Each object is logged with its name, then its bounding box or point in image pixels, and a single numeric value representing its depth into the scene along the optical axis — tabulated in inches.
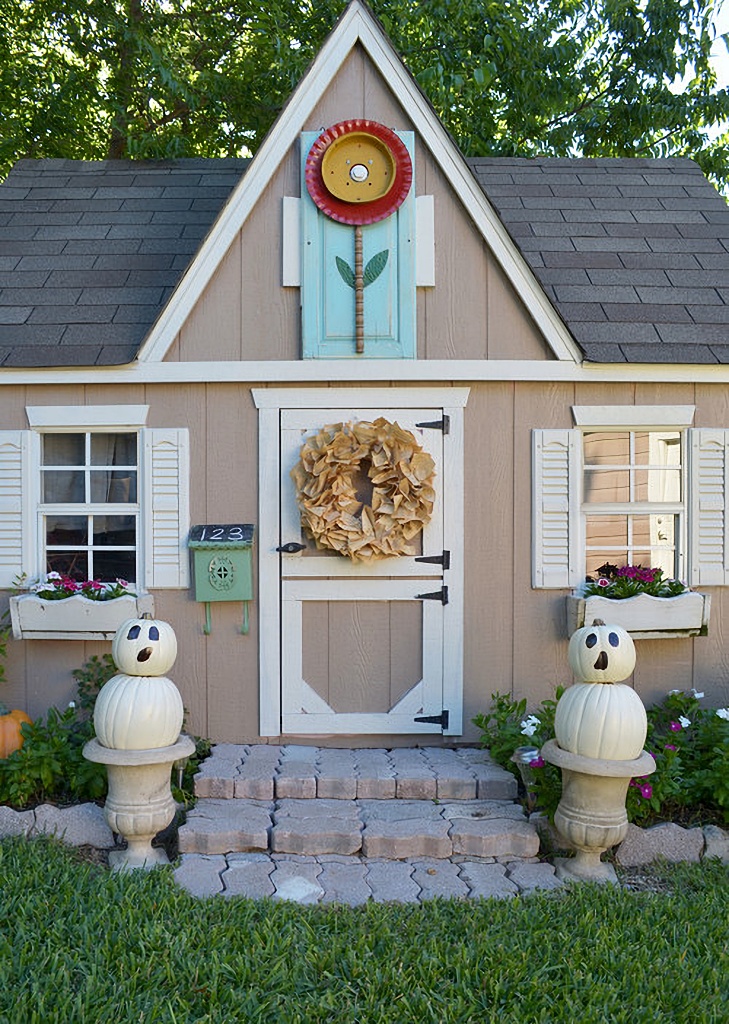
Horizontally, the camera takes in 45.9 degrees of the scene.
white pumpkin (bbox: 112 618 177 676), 169.5
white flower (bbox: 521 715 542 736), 198.7
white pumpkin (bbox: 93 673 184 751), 165.8
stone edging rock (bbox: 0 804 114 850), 179.0
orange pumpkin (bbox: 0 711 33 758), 201.5
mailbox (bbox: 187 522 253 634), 214.8
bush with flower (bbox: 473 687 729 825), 179.9
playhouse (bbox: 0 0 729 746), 213.9
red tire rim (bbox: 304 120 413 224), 211.9
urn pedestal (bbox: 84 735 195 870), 165.8
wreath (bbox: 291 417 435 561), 207.0
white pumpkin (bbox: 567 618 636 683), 167.3
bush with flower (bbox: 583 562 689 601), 212.8
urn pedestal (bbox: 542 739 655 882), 161.9
